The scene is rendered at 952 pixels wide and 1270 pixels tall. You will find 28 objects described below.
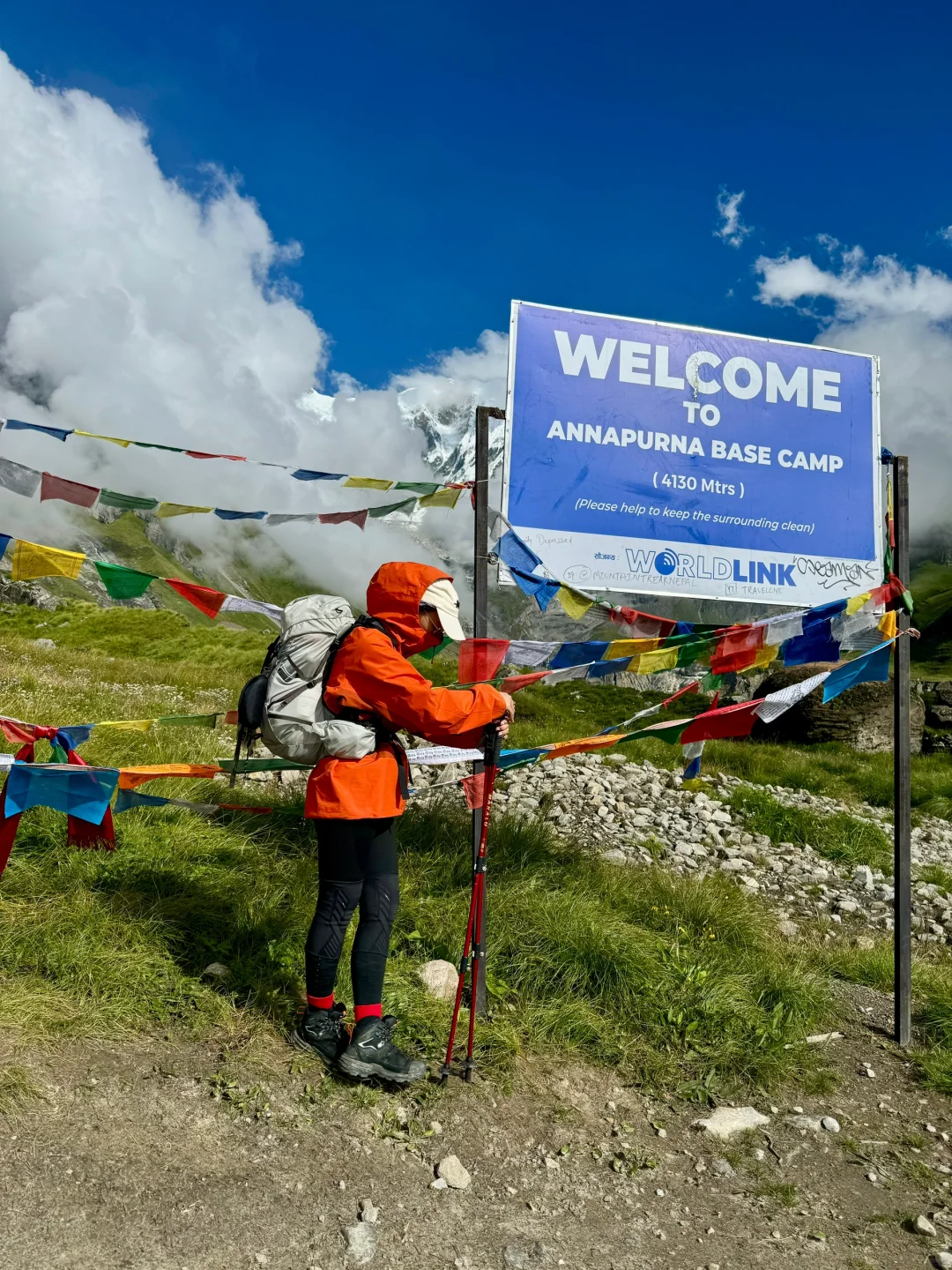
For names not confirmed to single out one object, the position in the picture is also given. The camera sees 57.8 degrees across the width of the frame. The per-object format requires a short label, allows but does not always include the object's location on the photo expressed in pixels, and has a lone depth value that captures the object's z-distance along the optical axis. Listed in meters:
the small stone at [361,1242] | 3.36
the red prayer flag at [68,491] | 5.77
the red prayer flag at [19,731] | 5.30
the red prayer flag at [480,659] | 5.65
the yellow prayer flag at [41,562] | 5.41
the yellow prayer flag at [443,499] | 6.33
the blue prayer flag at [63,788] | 4.86
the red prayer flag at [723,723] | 5.96
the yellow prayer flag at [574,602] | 6.06
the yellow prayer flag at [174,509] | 6.47
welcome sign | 6.10
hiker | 4.28
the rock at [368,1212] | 3.57
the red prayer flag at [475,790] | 5.75
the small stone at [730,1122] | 4.45
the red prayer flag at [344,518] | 6.44
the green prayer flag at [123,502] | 6.02
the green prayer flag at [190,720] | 5.72
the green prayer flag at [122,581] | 5.57
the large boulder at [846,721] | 18.05
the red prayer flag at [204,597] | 5.87
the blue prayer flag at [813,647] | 6.24
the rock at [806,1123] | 4.58
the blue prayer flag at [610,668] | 6.25
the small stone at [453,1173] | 3.85
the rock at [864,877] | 9.12
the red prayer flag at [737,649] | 6.29
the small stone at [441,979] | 5.28
